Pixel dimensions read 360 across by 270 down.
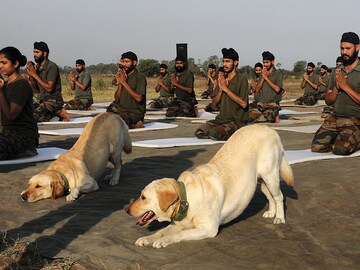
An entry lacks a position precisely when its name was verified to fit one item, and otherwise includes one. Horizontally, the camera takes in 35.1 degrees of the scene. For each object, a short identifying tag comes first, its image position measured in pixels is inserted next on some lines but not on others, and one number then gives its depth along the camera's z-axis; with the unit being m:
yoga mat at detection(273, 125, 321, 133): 12.76
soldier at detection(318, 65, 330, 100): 23.95
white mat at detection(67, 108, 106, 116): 17.75
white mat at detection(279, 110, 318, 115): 18.80
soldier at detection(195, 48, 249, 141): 10.19
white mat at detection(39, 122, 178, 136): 12.10
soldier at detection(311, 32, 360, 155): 8.91
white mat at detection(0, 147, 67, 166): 8.40
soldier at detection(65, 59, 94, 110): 19.28
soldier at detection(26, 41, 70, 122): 13.51
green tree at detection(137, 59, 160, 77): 65.94
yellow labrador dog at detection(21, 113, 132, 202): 6.24
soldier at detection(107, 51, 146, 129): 12.43
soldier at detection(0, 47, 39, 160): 8.33
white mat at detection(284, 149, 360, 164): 8.57
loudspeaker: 20.08
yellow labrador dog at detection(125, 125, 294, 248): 4.61
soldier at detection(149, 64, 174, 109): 21.59
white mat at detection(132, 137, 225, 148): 10.30
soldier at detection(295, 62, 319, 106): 23.44
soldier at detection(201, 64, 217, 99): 23.54
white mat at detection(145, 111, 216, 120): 16.78
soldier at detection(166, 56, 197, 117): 17.41
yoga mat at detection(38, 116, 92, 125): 14.49
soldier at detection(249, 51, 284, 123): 15.20
